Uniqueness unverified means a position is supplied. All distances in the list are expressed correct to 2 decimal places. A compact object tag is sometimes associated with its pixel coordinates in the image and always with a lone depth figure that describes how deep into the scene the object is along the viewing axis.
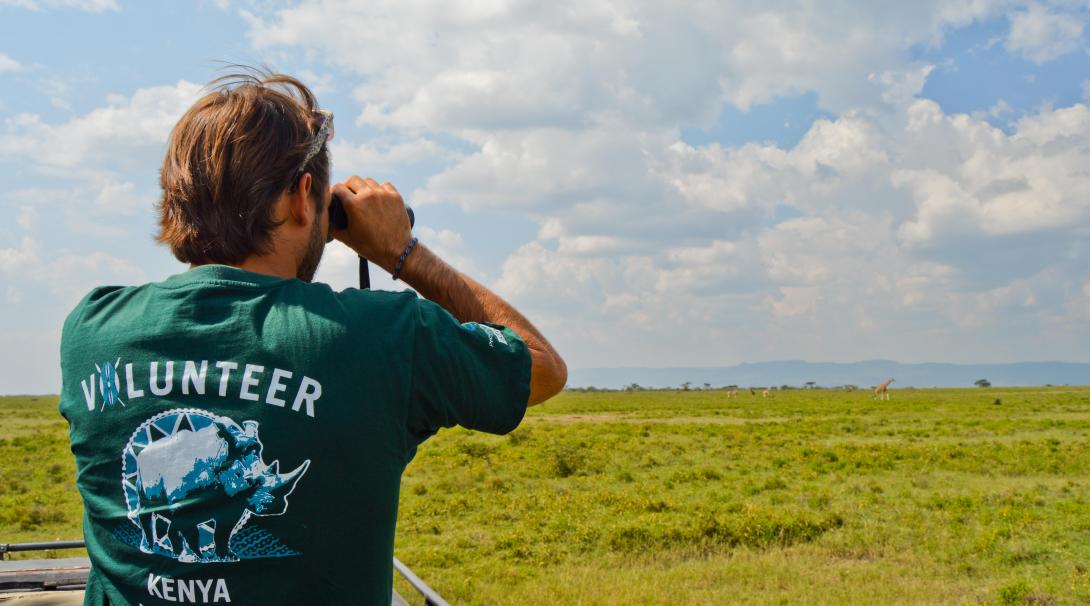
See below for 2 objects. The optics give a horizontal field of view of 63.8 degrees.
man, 1.14
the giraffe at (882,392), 67.28
